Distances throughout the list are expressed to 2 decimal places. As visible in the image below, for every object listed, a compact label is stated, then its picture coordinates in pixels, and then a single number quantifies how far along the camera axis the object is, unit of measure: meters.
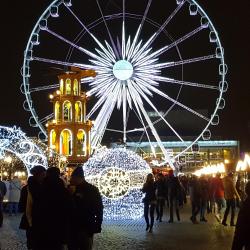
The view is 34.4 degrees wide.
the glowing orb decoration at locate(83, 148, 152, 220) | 13.60
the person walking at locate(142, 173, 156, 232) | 11.40
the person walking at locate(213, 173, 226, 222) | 14.19
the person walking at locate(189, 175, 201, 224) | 13.18
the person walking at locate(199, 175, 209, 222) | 13.31
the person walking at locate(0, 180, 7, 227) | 11.58
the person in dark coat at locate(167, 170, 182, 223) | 13.42
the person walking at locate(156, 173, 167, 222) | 13.74
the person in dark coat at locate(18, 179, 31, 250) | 5.43
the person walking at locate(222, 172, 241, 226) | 12.01
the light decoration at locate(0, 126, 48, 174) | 15.51
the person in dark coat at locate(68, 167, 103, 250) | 5.41
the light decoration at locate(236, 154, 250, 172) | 17.05
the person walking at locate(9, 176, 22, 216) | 15.64
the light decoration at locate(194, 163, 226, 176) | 25.34
